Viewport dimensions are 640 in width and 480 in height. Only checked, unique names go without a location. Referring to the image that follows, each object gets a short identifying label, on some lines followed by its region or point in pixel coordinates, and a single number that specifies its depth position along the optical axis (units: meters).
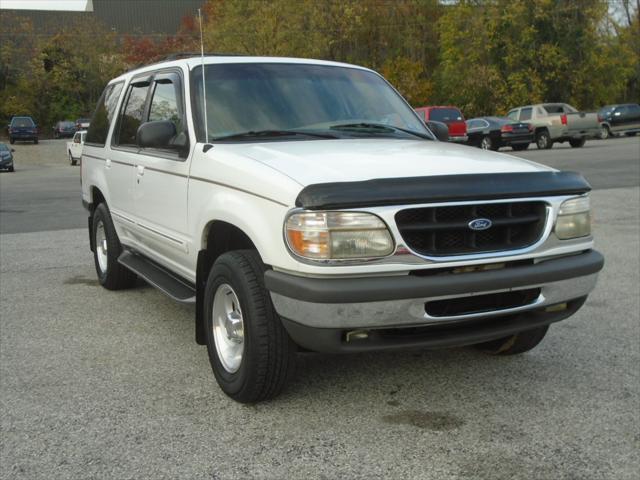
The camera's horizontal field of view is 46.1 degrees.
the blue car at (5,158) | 25.95
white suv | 3.36
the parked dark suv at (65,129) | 55.00
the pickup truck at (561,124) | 28.73
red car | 27.06
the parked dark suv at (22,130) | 48.44
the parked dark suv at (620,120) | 34.22
